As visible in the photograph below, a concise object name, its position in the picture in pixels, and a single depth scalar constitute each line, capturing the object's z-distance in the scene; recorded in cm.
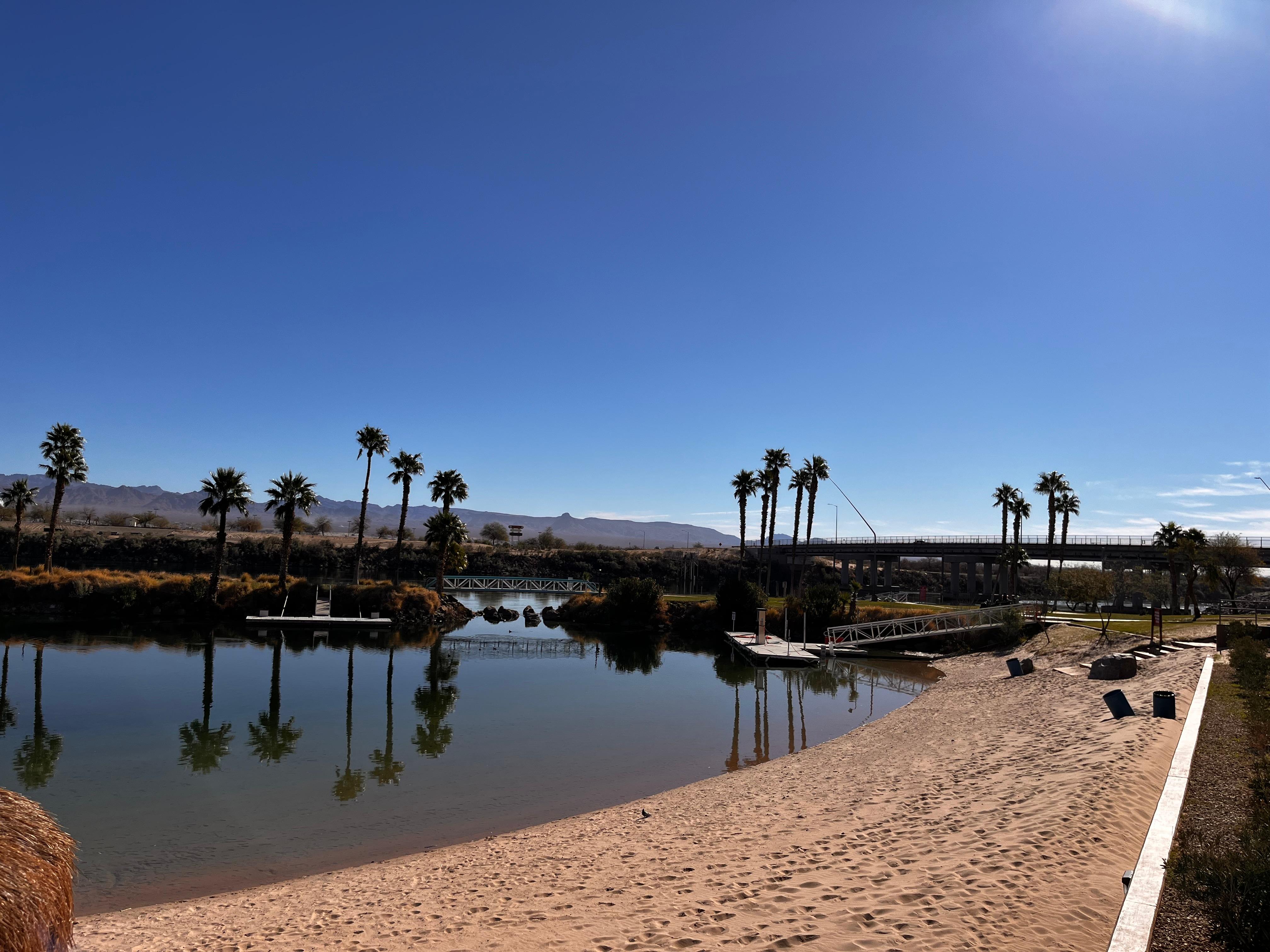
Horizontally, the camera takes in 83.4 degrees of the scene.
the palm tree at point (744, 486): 7569
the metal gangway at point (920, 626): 4359
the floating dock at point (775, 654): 4047
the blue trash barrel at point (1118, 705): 1812
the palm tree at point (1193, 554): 4447
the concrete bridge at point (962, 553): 7325
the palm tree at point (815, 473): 7631
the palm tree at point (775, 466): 7650
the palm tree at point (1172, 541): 4925
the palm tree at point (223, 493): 5284
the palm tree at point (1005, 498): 7475
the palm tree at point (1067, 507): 7181
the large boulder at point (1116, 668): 2502
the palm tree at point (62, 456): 5650
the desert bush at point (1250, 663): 1706
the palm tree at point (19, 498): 6100
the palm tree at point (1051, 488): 7025
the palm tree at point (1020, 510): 7400
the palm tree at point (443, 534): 6431
